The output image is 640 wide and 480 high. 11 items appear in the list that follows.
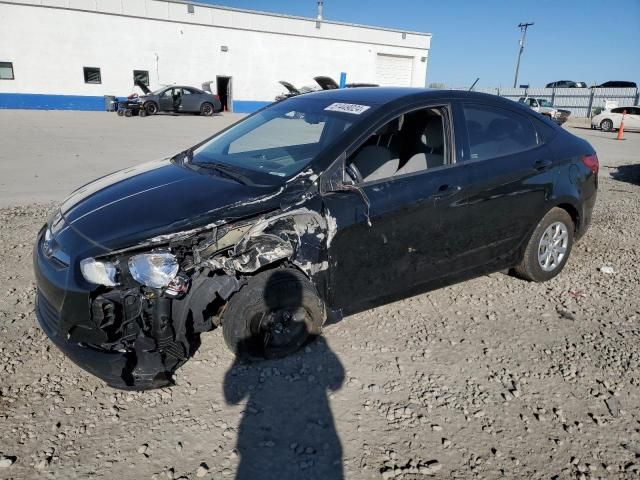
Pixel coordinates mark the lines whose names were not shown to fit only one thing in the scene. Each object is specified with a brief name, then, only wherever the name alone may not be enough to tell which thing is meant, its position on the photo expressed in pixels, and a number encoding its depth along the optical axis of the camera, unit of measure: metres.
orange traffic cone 21.03
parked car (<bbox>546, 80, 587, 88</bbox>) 42.81
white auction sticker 3.38
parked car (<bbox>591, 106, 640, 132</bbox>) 25.28
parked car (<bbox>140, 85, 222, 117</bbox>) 24.27
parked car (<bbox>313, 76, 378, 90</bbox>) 12.12
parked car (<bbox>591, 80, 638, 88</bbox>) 41.25
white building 26.73
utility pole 56.81
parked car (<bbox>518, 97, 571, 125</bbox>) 27.31
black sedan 2.56
